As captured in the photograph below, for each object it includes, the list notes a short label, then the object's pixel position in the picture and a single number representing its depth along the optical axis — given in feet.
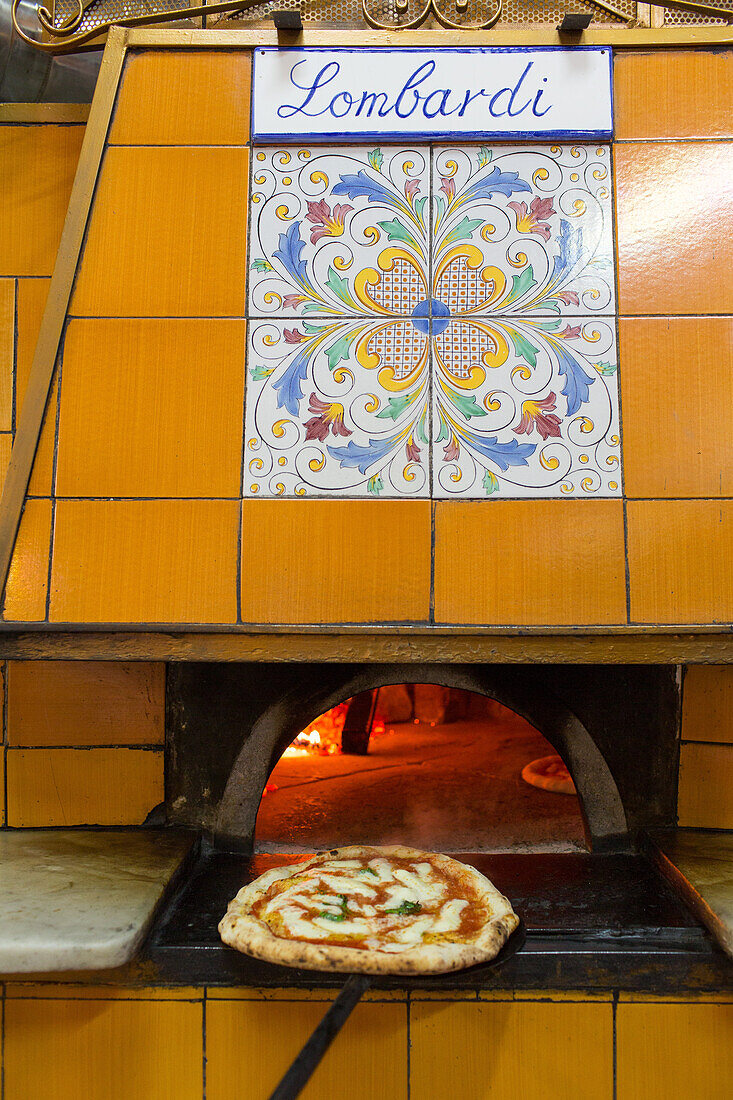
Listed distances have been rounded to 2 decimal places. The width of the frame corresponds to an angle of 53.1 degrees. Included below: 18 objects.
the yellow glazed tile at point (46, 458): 6.40
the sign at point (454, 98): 6.57
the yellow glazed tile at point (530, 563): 6.19
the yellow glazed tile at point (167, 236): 6.54
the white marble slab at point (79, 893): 5.49
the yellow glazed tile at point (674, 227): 6.42
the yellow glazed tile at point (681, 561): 6.17
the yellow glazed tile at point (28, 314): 7.67
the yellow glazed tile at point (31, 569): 6.25
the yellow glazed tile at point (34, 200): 7.65
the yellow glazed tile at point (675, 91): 6.61
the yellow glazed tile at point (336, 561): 6.24
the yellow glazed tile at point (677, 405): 6.28
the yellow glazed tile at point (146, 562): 6.25
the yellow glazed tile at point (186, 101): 6.67
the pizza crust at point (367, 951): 5.08
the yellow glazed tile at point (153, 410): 6.37
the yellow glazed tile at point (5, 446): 7.68
